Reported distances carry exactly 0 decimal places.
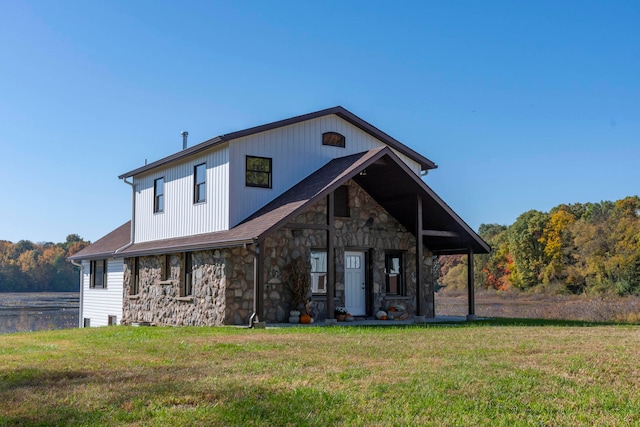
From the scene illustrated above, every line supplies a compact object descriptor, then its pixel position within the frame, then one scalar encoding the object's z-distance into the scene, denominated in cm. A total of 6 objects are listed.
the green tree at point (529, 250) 5284
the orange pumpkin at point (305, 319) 1678
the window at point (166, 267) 1998
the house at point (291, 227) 1673
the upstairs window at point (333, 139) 1972
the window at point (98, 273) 2538
